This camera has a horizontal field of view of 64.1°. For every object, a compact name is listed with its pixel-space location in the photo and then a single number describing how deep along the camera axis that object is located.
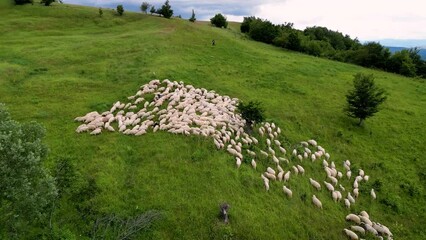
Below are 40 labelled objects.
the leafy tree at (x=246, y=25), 78.45
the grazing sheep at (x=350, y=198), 21.36
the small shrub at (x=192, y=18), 70.55
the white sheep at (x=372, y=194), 22.28
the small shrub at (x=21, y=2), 63.94
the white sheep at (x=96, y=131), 23.62
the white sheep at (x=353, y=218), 19.64
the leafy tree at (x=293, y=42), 60.09
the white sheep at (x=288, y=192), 20.17
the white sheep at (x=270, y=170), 21.42
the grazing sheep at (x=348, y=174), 23.72
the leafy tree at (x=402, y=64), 56.41
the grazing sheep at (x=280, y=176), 21.25
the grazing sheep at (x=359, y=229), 18.97
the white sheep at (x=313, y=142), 26.55
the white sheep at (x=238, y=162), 21.25
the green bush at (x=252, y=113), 24.91
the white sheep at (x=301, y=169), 22.73
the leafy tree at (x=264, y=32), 65.69
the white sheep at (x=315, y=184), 21.64
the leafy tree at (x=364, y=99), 30.73
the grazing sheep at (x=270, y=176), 21.09
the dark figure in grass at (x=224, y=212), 17.17
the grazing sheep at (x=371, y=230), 19.14
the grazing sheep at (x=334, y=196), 21.16
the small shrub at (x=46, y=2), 63.99
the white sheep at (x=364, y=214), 20.17
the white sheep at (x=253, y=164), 21.74
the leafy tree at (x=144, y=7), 68.19
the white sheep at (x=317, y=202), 20.11
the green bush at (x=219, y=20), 73.69
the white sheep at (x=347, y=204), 20.90
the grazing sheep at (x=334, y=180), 22.67
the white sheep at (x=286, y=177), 21.45
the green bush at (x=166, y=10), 64.25
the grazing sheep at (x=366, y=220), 19.55
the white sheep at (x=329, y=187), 21.83
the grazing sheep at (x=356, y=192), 22.05
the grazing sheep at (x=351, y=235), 18.53
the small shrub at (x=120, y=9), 64.56
